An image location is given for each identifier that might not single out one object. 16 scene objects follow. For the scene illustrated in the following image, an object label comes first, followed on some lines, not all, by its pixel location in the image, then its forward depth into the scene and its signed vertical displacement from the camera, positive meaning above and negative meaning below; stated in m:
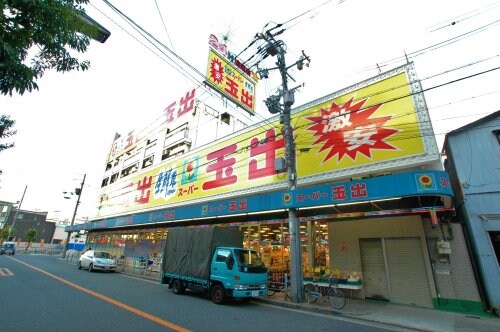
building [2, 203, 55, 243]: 69.94 +6.43
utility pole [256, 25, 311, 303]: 10.66 +5.34
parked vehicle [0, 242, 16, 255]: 37.94 -0.16
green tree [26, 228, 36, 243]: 58.56 +2.91
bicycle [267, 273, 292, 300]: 11.57 -1.26
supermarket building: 9.81 +2.51
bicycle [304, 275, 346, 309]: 9.38 -1.35
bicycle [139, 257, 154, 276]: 18.38 -0.98
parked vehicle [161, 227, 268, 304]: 9.70 -0.45
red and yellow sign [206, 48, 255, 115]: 12.20 +8.47
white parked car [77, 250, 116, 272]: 19.06 -0.78
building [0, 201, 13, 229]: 56.10 +8.42
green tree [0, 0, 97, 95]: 3.71 +3.30
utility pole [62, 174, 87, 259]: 34.41 +6.51
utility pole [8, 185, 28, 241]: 44.14 +7.05
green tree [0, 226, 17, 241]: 56.39 +2.85
